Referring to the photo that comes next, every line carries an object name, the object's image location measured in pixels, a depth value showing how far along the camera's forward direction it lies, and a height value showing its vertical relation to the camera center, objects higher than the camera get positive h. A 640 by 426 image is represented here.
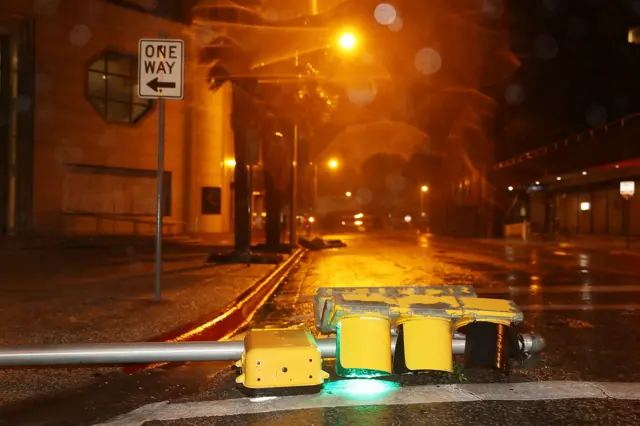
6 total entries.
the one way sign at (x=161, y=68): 8.84 +2.04
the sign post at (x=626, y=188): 24.25 +1.29
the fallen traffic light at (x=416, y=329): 5.31 -0.96
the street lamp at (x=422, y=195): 67.31 +2.78
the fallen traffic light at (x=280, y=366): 4.91 -1.18
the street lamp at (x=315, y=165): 43.35 +3.60
